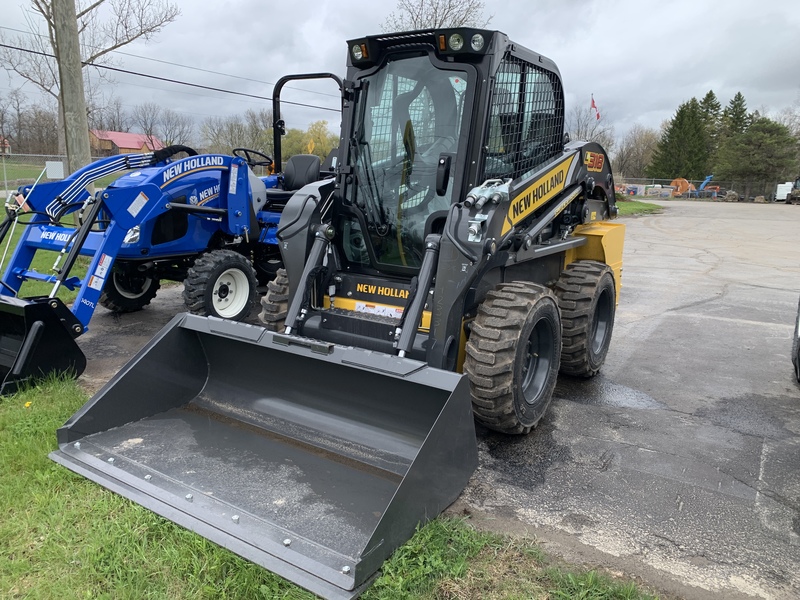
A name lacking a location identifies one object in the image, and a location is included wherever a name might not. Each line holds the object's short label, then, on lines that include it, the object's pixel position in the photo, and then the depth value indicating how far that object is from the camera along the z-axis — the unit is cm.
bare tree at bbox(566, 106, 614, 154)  2991
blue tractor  459
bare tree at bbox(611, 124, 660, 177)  7188
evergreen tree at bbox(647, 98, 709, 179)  6056
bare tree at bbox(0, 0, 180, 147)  953
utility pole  841
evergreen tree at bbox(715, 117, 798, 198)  4900
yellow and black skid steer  285
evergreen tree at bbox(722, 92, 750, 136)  6181
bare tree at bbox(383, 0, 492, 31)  1730
